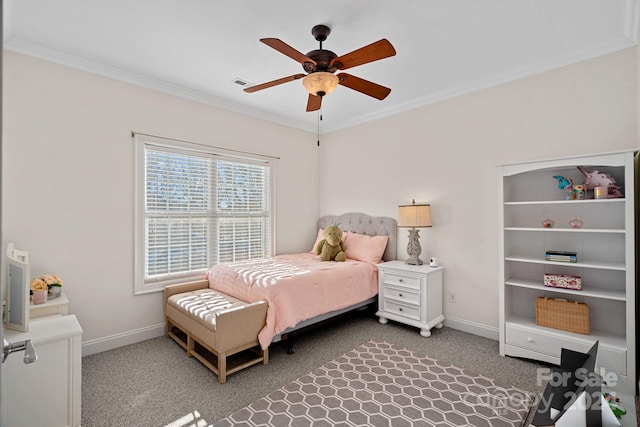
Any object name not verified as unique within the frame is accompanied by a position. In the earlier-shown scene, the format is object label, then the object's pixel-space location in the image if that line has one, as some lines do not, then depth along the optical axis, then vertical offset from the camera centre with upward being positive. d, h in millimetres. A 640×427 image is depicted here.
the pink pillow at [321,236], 4484 -269
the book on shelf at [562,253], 2748 -306
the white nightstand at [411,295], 3461 -852
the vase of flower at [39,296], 2424 -574
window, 3428 +101
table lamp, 3668 -44
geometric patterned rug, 2131 -1288
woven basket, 2666 -815
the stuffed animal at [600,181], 2596 +281
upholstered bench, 2562 -895
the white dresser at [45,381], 1809 -922
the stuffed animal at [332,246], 4098 -359
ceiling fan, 2116 +1071
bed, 2938 -626
